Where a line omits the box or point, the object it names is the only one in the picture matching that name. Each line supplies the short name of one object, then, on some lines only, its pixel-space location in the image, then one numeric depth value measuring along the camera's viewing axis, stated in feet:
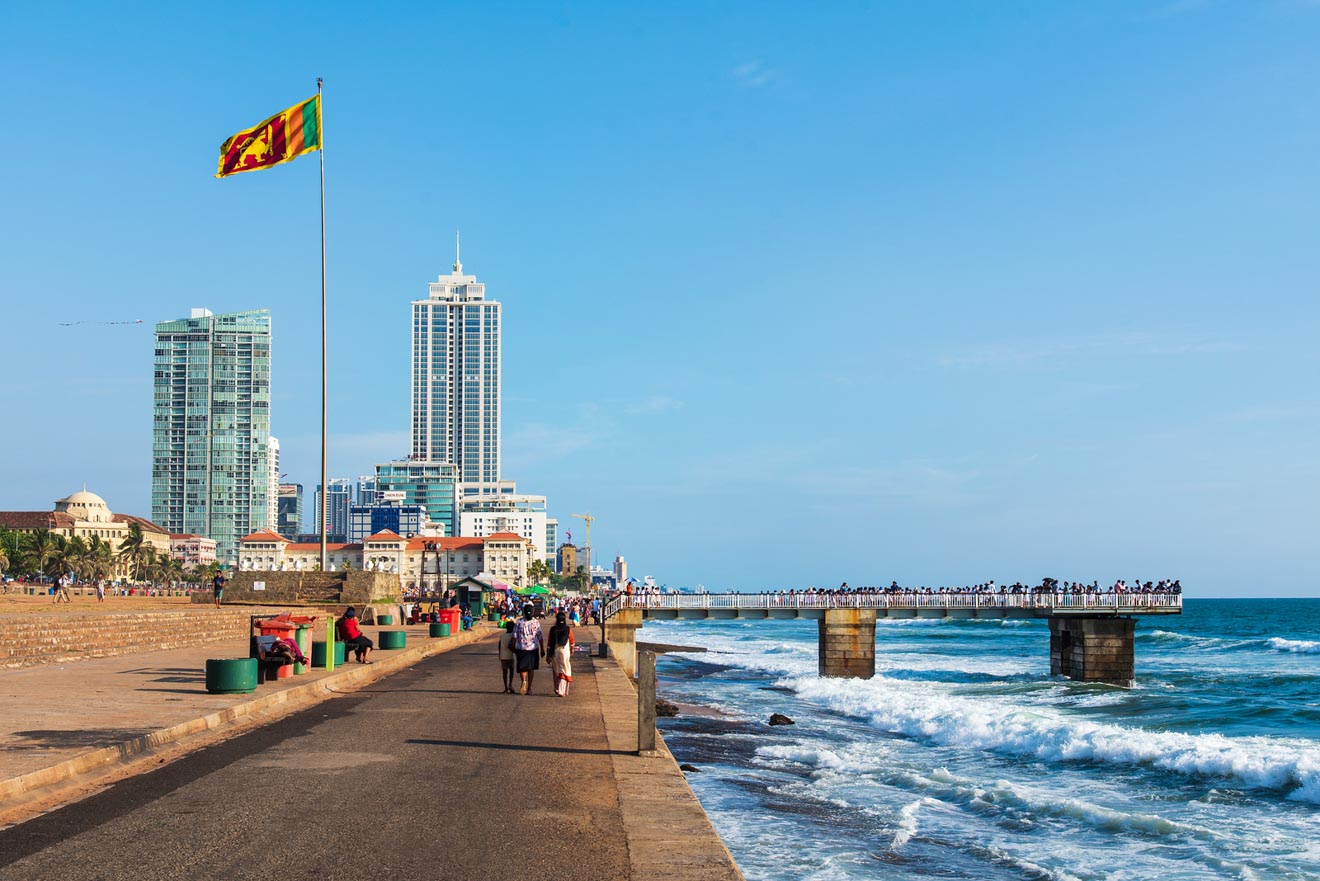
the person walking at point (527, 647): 71.20
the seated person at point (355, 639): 89.76
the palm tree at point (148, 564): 554.87
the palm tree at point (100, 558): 458.33
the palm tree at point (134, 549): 524.52
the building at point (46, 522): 622.13
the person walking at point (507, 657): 71.05
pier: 168.35
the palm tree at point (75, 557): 449.89
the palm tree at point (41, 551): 430.61
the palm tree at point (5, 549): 385.81
